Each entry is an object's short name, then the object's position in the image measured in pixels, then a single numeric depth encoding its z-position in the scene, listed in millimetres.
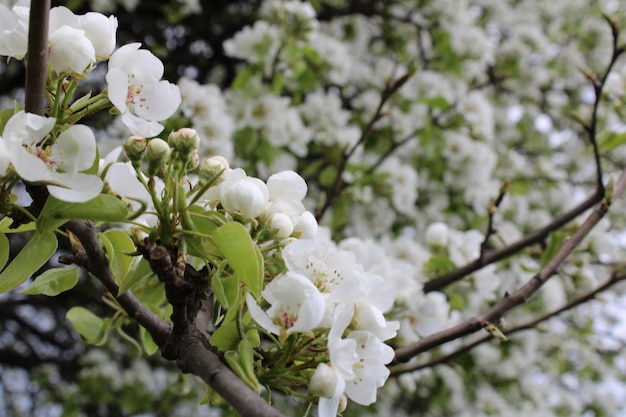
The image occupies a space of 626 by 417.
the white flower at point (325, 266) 526
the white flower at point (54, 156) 503
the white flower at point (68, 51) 522
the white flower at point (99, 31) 543
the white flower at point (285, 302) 517
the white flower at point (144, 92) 551
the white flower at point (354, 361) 518
